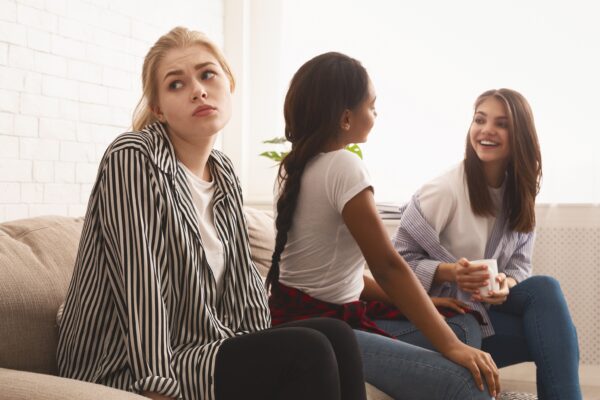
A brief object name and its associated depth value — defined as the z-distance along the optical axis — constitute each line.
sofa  1.14
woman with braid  1.48
